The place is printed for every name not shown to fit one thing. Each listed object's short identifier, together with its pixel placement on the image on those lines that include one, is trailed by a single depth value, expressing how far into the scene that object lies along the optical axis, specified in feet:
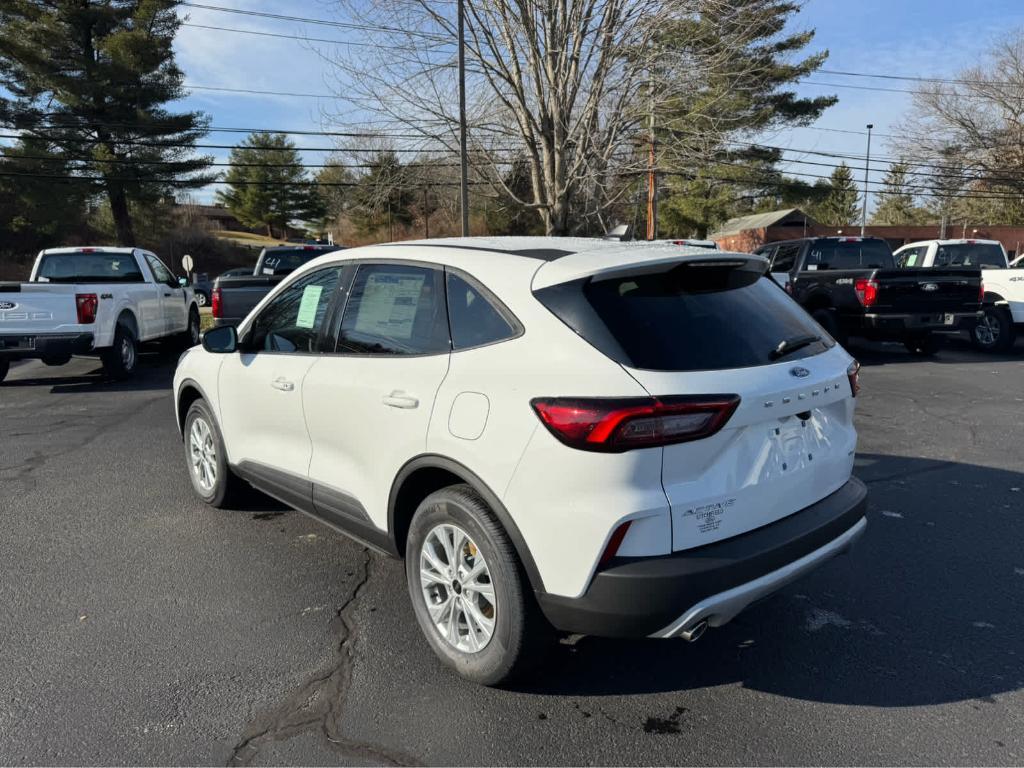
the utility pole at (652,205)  73.56
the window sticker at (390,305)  10.98
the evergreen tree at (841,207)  242.58
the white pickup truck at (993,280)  39.73
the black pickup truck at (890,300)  35.27
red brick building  174.60
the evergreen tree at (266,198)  223.51
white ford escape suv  8.22
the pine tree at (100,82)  108.99
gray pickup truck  36.09
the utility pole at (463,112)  54.65
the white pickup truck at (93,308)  30.66
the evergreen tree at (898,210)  246.68
